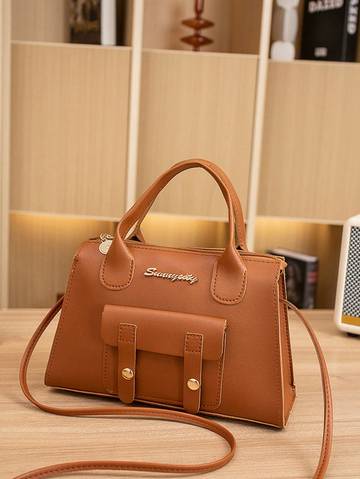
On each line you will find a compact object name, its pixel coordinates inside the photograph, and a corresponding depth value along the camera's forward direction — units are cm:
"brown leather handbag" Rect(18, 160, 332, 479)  79
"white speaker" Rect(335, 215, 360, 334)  115
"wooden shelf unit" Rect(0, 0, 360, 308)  240
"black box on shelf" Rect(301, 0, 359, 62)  237
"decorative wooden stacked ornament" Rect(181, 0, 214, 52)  251
